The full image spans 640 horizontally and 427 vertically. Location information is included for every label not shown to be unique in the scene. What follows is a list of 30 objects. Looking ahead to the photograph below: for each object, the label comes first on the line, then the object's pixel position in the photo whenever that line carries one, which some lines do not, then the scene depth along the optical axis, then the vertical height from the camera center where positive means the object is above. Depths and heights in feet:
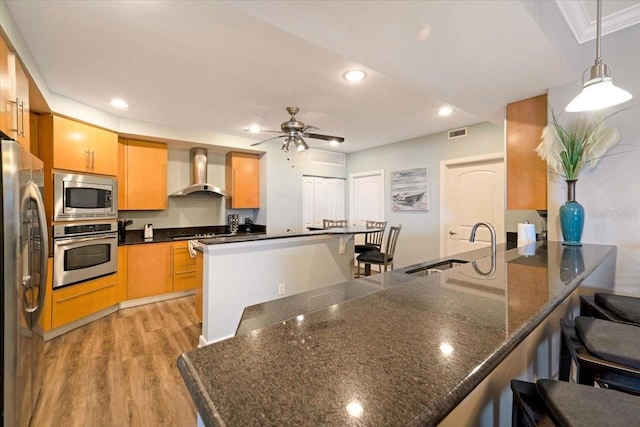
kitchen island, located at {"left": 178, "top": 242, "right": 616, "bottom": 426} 1.34 -0.90
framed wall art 14.47 +1.29
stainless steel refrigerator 4.01 -1.01
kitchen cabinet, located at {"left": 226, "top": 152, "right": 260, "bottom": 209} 15.07 +1.86
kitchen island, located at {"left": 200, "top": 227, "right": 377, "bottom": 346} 8.10 -1.83
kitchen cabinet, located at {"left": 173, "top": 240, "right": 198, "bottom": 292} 12.72 -2.46
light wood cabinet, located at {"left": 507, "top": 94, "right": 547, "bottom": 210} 7.36 +1.54
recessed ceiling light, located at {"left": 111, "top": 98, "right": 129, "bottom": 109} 9.56 +3.84
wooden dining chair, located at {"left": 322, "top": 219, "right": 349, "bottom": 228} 16.63 -0.56
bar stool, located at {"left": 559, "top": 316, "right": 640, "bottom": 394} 2.89 -1.52
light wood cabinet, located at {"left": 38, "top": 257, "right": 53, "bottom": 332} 8.81 -2.65
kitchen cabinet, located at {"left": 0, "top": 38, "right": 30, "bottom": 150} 5.22 +2.39
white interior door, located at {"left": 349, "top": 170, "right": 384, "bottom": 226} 16.88 +1.08
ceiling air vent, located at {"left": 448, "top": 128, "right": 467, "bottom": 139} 12.95 +3.77
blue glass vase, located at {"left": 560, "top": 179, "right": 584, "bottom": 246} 6.30 -0.15
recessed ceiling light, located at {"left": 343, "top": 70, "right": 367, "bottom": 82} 7.62 +3.82
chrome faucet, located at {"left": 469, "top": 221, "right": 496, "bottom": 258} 5.76 -0.44
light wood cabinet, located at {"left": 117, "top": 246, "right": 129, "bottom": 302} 11.38 -2.39
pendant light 4.50 +1.99
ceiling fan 9.73 +2.83
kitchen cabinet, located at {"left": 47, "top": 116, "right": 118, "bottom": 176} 9.28 +2.35
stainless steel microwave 9.26 +0.60
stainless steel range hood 13.76 +2.03
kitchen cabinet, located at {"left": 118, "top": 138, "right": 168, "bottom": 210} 11.92 +1.70
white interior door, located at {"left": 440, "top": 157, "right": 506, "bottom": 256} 12.19 +0.57
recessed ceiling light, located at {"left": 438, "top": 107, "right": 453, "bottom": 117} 10.52 +3.94
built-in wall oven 9.21 -1.32
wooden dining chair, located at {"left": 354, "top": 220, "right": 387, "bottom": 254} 13.64 -1.48
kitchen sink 5.77 -1.18
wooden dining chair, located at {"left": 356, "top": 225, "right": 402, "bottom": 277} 12.16 -1.86
